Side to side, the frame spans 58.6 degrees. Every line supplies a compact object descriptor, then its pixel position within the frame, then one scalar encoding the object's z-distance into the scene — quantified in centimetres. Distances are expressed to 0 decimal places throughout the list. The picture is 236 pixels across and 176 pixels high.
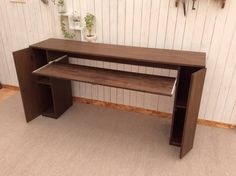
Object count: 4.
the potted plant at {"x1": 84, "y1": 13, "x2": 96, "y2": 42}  240
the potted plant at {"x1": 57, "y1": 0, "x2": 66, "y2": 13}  245
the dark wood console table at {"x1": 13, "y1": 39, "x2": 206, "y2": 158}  187
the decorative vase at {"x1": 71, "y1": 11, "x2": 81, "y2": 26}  247
